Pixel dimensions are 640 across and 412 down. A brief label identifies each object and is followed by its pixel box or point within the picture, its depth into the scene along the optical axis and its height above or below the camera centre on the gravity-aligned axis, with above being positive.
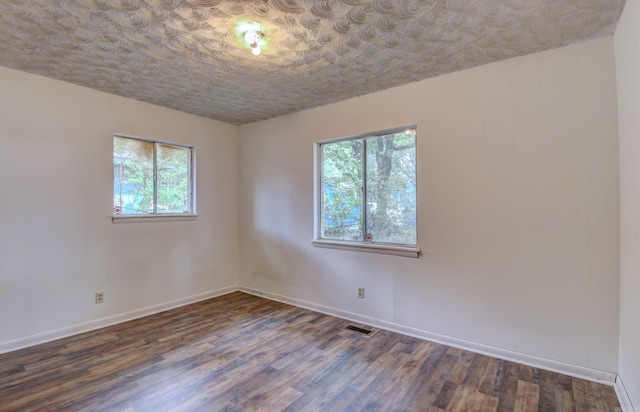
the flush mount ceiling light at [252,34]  2.06 +1.19
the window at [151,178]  3.47 +0.35
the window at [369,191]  3.18 +0.17
